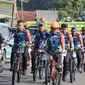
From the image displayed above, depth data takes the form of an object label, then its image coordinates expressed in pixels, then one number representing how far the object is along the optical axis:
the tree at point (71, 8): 49.91
